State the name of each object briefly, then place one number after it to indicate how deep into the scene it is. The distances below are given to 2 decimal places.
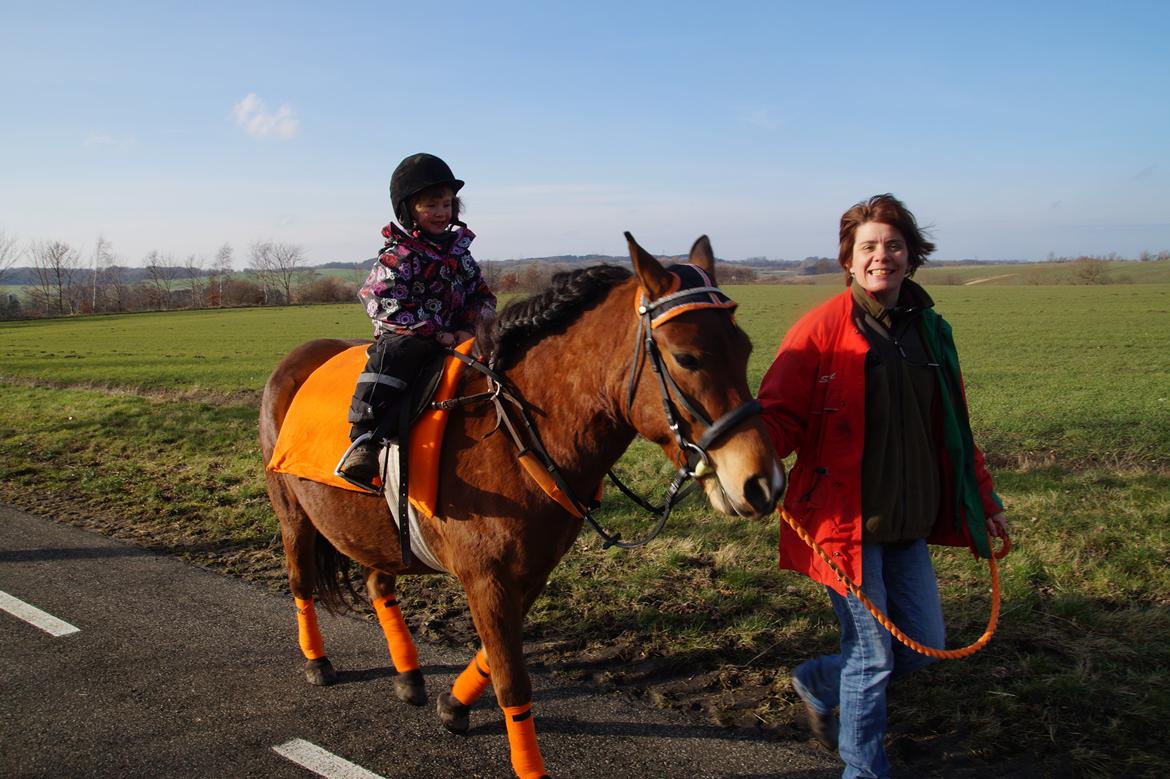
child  3.31
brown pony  2.41
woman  2.71
